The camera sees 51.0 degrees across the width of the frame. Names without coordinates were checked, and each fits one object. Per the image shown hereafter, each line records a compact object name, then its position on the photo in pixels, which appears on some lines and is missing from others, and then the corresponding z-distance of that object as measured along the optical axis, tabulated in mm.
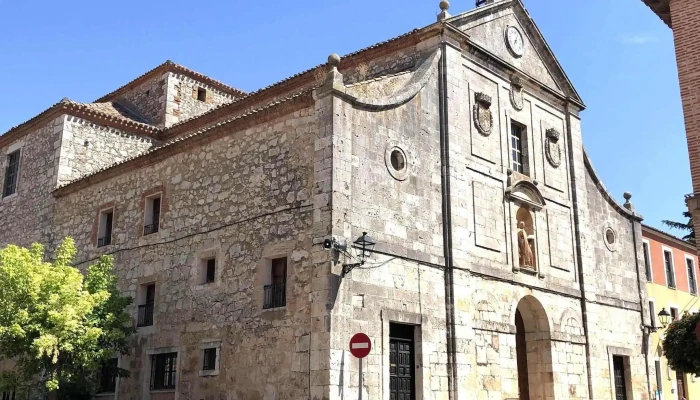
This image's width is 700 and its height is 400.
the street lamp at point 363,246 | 13766
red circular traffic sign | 11688
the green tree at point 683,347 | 14516
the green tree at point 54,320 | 15047
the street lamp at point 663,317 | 21448
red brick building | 12656
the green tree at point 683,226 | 41434
